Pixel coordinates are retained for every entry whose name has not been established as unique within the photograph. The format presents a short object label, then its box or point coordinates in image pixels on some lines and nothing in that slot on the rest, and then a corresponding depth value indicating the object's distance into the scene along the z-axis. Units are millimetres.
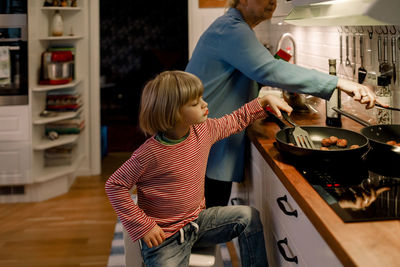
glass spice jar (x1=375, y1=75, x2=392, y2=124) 1880
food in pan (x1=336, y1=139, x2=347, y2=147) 1665
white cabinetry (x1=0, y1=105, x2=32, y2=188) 3809
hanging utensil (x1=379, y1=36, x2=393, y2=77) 1976
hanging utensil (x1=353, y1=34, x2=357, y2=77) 2323
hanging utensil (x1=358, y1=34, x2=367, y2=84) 2230
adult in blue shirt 1782
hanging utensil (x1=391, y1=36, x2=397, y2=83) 1940
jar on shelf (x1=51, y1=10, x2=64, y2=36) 4172
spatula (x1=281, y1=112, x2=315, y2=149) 1625
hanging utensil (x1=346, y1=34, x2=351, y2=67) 2398
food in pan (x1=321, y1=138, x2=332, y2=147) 1703
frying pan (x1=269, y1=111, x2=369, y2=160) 1448
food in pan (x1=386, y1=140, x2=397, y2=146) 1521
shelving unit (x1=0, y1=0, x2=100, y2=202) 3883
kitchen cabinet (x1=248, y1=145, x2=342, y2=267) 1195
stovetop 1114
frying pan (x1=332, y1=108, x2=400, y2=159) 1684
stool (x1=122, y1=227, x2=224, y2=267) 1684
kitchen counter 892
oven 3727
